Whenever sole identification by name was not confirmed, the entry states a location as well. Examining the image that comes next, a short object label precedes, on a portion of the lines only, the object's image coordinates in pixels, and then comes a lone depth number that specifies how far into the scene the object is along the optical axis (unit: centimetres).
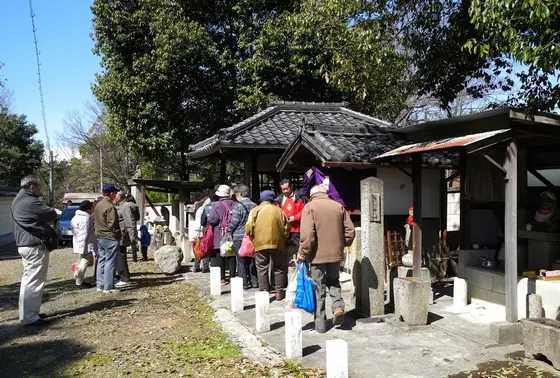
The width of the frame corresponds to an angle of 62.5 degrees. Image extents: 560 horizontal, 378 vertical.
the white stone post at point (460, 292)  776
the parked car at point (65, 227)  2302
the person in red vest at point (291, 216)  940
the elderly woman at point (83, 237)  1016
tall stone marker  720
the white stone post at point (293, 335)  550
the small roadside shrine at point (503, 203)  615
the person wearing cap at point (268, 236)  817
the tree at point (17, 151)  3675
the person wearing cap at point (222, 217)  1033
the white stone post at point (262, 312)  668
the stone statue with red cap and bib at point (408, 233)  980
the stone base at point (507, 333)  597
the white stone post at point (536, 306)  627
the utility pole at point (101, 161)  3557
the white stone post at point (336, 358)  469
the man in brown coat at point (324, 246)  647
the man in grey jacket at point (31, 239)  726
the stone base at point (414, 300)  676
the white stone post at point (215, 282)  935
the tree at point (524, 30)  570
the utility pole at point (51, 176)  3722
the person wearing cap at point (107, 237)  932
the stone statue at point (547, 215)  745
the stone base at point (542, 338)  516
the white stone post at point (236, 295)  789
